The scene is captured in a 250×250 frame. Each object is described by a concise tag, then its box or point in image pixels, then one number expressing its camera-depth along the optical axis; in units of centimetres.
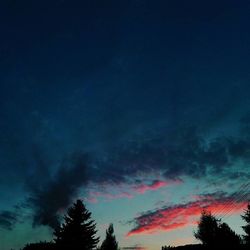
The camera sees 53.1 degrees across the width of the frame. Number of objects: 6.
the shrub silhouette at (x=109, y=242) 4143
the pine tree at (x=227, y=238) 3687
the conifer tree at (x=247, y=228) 3675
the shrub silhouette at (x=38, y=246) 4577
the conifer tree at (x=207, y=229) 4192
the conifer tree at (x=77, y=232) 3412
